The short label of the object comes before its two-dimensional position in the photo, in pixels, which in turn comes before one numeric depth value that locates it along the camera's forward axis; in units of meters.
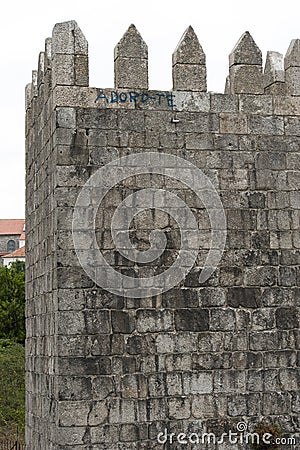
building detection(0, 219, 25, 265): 65.94
